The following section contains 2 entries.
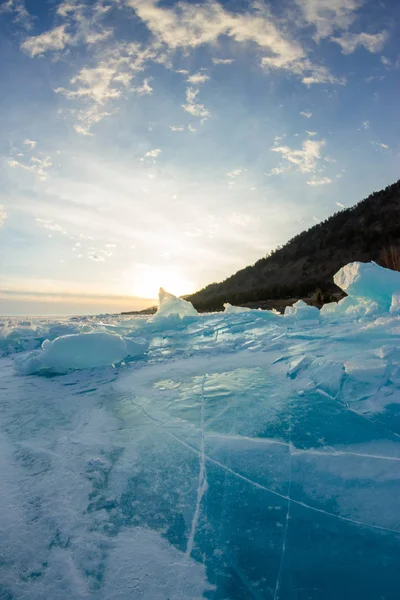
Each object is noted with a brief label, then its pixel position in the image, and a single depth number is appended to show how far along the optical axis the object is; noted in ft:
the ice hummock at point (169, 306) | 38.63
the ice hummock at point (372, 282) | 22.67
